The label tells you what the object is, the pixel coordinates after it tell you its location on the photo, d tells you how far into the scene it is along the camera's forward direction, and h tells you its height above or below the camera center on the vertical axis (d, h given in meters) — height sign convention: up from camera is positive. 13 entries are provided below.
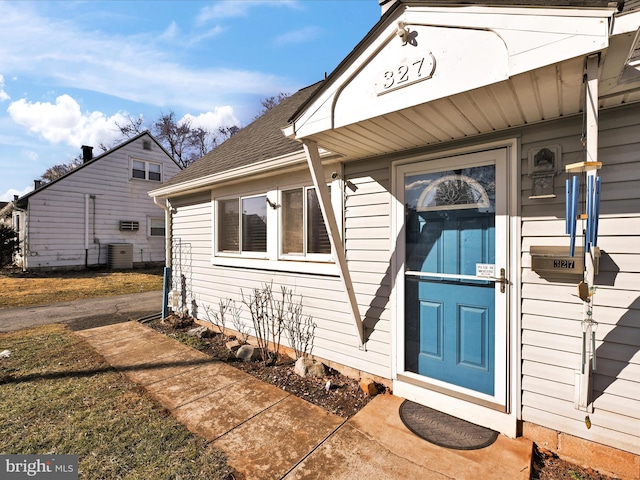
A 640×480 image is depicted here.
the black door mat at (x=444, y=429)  2.34 -1.57
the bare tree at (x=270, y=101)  17.38 +8.29
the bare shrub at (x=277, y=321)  3.98 -1.13
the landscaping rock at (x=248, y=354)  4.13 -1.58
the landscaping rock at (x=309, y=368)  3.54 -1.52
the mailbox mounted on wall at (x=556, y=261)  2.14 -0.14
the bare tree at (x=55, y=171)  26.22 +6.14
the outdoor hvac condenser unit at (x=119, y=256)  13.98 -0.73
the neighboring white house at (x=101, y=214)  12.54 +1.24
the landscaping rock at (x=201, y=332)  5.11 -1.59
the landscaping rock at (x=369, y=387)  3.14 -1.54
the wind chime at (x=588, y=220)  1.52 +0.12
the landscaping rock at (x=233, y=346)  4.40 -1.57
